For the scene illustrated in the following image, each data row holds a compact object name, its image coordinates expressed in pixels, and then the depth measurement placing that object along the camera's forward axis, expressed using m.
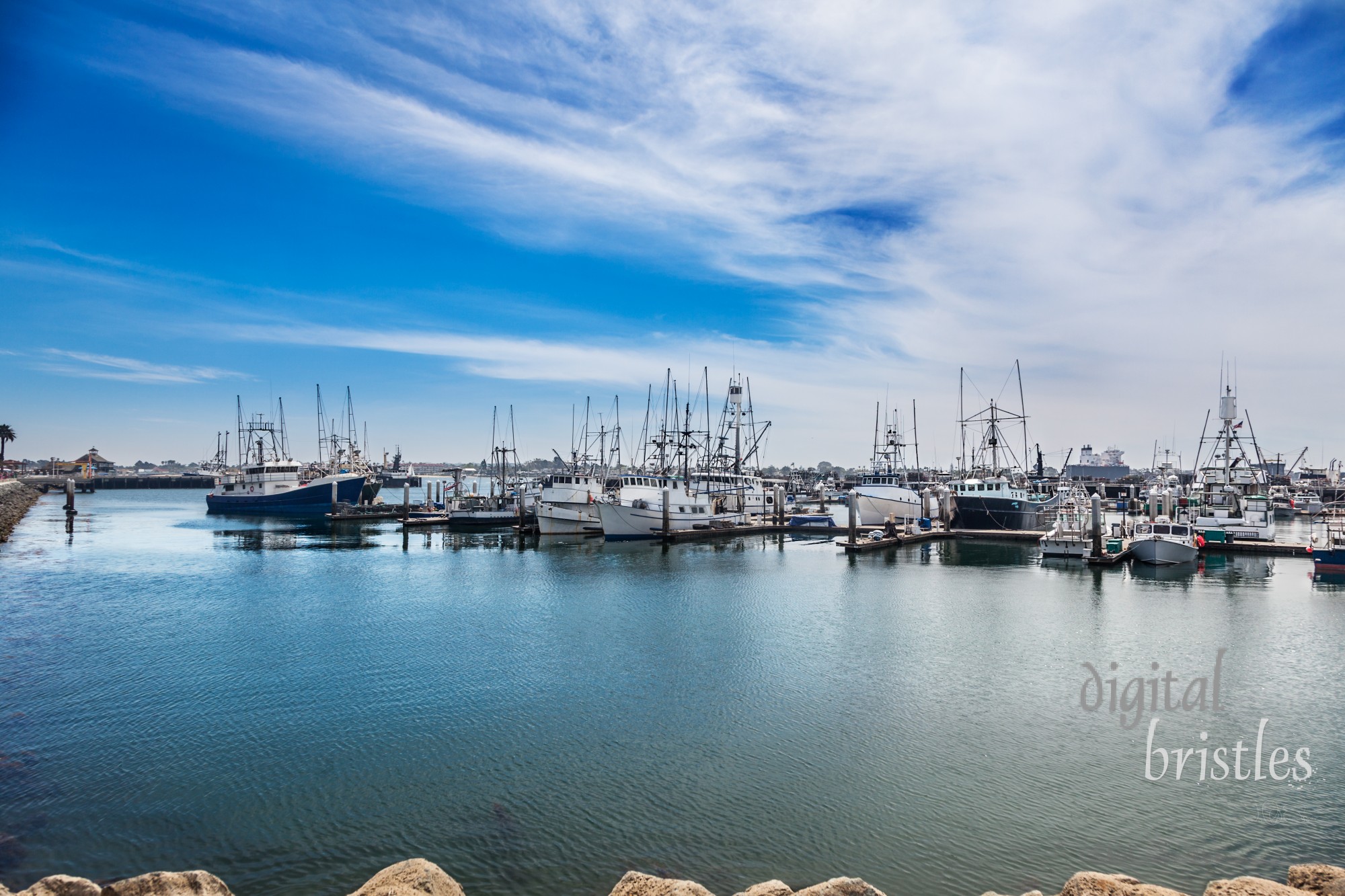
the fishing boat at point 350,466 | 88.06
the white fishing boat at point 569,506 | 56.91
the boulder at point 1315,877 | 8.47
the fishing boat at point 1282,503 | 92.09
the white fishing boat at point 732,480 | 67.25
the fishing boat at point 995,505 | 58.06
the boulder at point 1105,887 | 8.02
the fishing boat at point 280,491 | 82.50
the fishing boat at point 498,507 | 62.09
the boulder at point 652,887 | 8.09
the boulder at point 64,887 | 7.79
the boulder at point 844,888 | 8.16
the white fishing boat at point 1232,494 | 49.34
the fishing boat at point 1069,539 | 42.56
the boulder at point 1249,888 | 7.80
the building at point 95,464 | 176.50
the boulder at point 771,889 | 8.22
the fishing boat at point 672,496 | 54.03
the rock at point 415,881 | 8.25
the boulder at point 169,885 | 7.98
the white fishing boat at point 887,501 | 63.50
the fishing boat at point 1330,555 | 35.16
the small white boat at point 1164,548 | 40.91
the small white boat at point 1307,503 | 83.49
